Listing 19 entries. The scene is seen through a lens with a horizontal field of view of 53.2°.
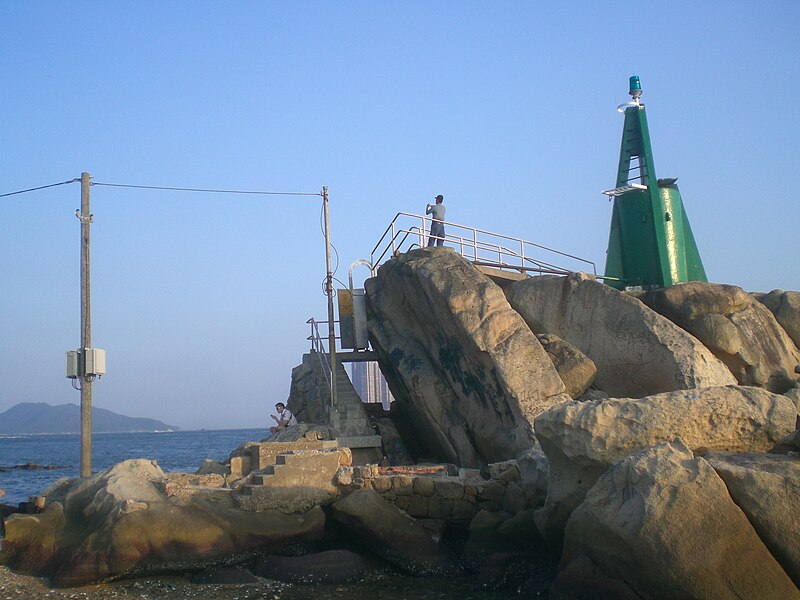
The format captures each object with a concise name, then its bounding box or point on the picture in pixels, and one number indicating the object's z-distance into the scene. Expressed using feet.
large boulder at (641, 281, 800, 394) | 60.59
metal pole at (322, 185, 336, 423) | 66.33
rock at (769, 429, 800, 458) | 32.22
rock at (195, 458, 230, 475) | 55.43
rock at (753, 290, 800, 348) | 66.28
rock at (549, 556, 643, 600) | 28.96
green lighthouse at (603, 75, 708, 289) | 76.95
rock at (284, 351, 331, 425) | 74.66
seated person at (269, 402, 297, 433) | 68.66
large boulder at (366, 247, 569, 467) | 54.34
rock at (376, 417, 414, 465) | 67.51
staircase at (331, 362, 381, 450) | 64.90
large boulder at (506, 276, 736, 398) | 56.18
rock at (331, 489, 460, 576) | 39.78
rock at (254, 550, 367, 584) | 37.73
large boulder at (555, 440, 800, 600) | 26.50
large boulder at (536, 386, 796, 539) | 33.76
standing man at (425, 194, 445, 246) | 70.74
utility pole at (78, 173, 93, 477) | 48.49
